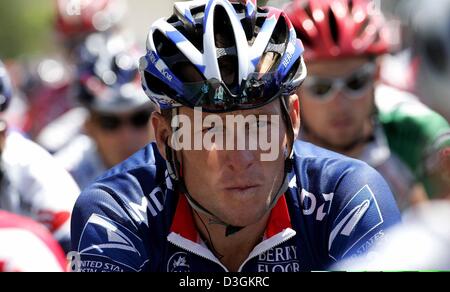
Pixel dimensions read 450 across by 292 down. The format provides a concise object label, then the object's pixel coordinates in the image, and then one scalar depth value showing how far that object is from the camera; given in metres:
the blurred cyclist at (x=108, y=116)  17.52
